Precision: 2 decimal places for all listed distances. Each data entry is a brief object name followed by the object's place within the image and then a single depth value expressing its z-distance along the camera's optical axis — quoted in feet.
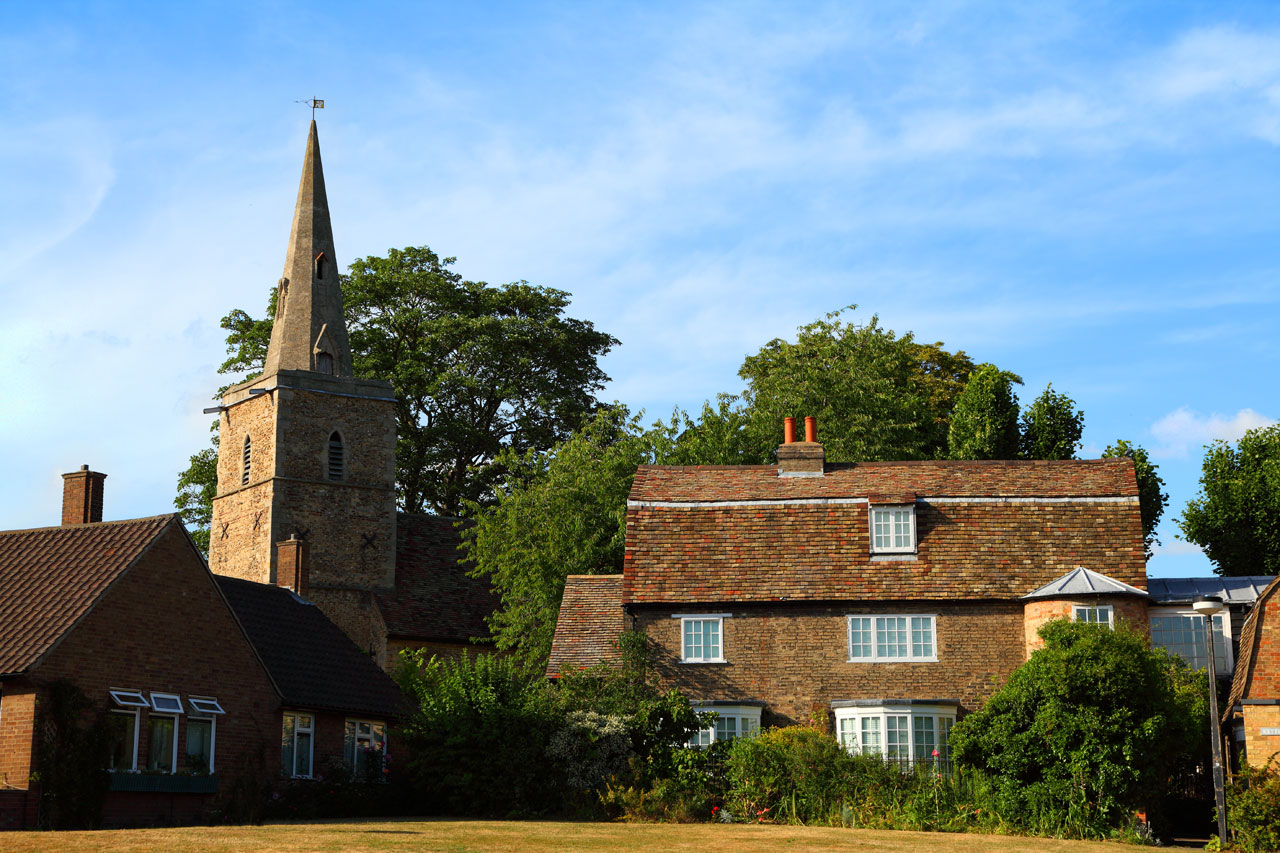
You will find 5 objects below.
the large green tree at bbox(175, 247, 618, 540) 198.49
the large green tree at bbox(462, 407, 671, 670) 144.77
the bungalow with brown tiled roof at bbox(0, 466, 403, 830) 88.17
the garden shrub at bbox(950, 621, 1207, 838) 94.73
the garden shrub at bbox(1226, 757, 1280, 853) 88.99
